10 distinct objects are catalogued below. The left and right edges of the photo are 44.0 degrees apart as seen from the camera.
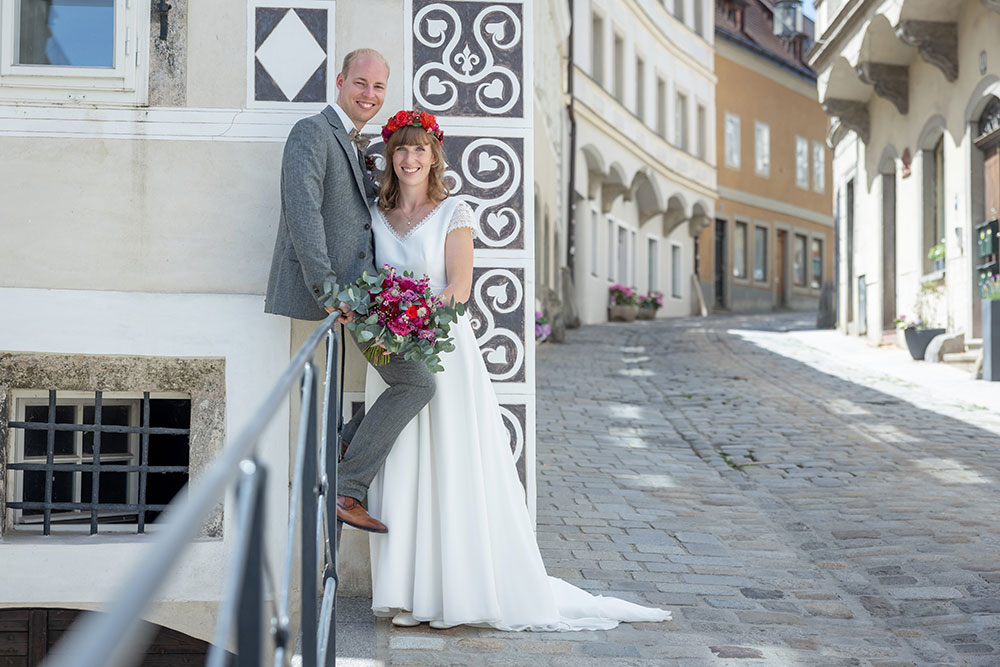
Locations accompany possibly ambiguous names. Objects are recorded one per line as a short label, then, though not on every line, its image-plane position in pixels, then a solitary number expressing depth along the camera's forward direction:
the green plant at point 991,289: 11.55
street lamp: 39.91
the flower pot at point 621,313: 26.52
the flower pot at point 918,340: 14.16
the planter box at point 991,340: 11.34
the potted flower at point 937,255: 14.20
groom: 4.43
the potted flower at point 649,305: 27.92
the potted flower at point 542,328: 16.55
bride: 4.48
